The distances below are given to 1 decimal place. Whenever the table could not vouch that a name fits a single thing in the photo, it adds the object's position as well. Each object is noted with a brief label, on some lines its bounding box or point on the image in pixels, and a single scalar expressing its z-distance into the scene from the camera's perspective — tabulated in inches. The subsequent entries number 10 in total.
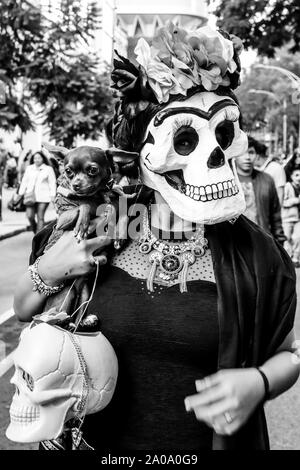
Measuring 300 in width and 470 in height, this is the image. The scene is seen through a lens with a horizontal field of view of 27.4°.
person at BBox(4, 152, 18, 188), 978.4
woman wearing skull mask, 69.1
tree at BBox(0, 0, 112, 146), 465.1
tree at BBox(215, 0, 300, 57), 487.2
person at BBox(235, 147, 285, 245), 224.7
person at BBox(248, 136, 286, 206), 301.9
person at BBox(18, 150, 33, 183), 687.1
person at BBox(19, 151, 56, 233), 440.1
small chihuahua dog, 75.1
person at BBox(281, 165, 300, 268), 391.2
